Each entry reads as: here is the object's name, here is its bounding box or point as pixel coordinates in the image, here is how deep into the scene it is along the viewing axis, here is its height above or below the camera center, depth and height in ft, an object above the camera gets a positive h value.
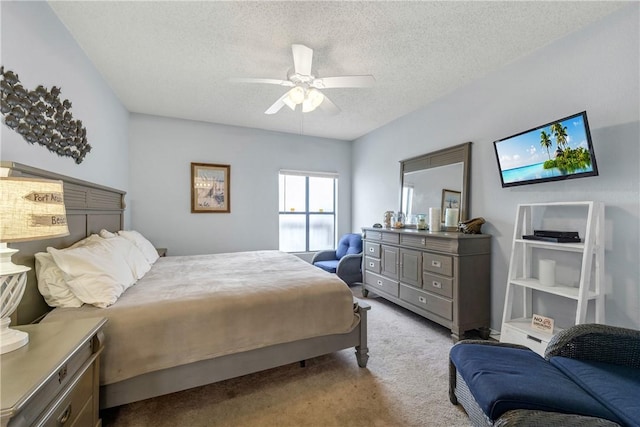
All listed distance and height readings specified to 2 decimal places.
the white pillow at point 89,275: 5.13 -1.40
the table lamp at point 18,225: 3.28 -0.22
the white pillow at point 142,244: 9.06 -1.31
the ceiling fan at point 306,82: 6.84 +3.55
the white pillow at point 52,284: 5.12 -1.52
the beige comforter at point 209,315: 4.92 -2.31
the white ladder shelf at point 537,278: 6.02 -1.66
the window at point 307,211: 16.46 -0.16
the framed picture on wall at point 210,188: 13.87 +1.11
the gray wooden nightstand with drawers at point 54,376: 2.65 -1.93
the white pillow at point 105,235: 7.87 -0.83
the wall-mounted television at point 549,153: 6.33 +1.54
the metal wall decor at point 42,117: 4.94 +2.04
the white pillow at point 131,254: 6.88 -1.29
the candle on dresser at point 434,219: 10.21 -0.39
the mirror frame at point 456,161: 9.86 +2.02
